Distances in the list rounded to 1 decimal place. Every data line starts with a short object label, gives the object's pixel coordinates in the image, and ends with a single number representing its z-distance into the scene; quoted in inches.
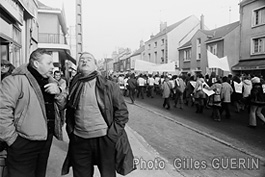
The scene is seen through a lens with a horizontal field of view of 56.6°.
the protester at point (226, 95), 375.9
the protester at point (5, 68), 153.2
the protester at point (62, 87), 113.6
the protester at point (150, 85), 749.9
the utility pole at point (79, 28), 228.7
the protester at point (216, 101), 369.7
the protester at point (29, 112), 93.1
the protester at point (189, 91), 518.8
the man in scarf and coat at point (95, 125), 106.9
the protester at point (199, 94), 431.2
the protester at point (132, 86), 583.4
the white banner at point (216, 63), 469.4
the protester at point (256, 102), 317.4
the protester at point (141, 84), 708.0
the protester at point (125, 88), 755.2
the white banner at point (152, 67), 837.8
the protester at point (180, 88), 505.7
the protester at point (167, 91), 487.8
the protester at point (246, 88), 439.2
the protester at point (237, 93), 446.6
